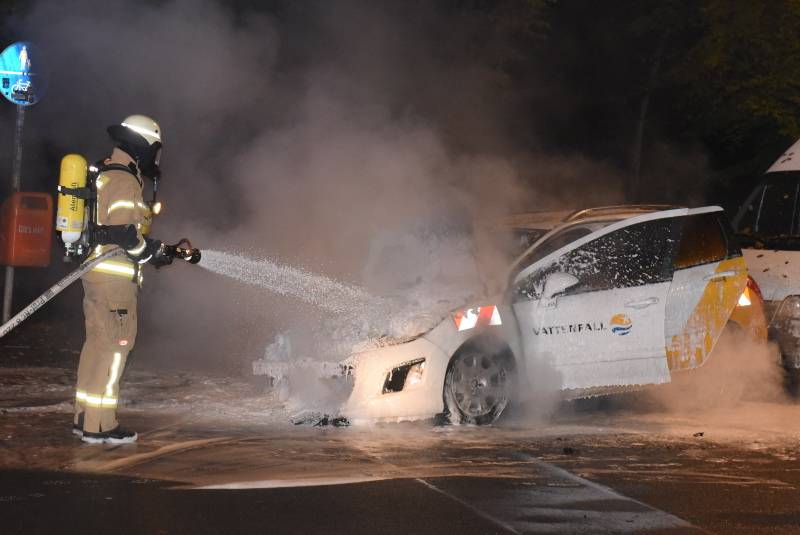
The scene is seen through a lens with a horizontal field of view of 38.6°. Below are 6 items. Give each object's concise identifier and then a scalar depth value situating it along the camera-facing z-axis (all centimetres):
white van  1034
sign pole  1257
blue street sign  1222
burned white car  801
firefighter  735
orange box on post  1427
